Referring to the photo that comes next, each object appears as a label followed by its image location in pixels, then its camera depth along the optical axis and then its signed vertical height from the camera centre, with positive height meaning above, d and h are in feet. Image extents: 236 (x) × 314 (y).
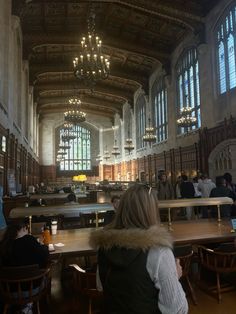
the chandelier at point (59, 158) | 94.22 +8.10
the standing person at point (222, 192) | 18.21 -0.76
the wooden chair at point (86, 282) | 9.27 -3.21
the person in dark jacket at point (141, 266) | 4.40 -1.27
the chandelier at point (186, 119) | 39.32 +8.24
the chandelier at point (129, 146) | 64.08 +7.82
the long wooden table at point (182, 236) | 10.79 -2.32
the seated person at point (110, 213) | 15.42 -1.74
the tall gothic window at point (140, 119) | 75.20 +16.19
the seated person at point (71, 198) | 25.20 -1.29
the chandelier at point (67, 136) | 71.64 +11.44
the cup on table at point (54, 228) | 13.53 -2.05
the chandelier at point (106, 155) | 95.44 +8.86
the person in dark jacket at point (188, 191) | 26.89 -0.94
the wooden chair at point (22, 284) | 8.77 -3.18
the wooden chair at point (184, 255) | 10.57 -2.67
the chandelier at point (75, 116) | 53.57 +12.09
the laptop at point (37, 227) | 14.39 -2.15
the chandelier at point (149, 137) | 52.39 +7.83
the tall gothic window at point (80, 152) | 107.72 +11.23
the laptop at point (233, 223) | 12.72 -1.88
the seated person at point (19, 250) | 9.14 -2.06
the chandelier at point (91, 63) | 26.40 +10.75
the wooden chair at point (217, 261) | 11.57 -3.26
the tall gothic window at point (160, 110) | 60.18 +15.02
